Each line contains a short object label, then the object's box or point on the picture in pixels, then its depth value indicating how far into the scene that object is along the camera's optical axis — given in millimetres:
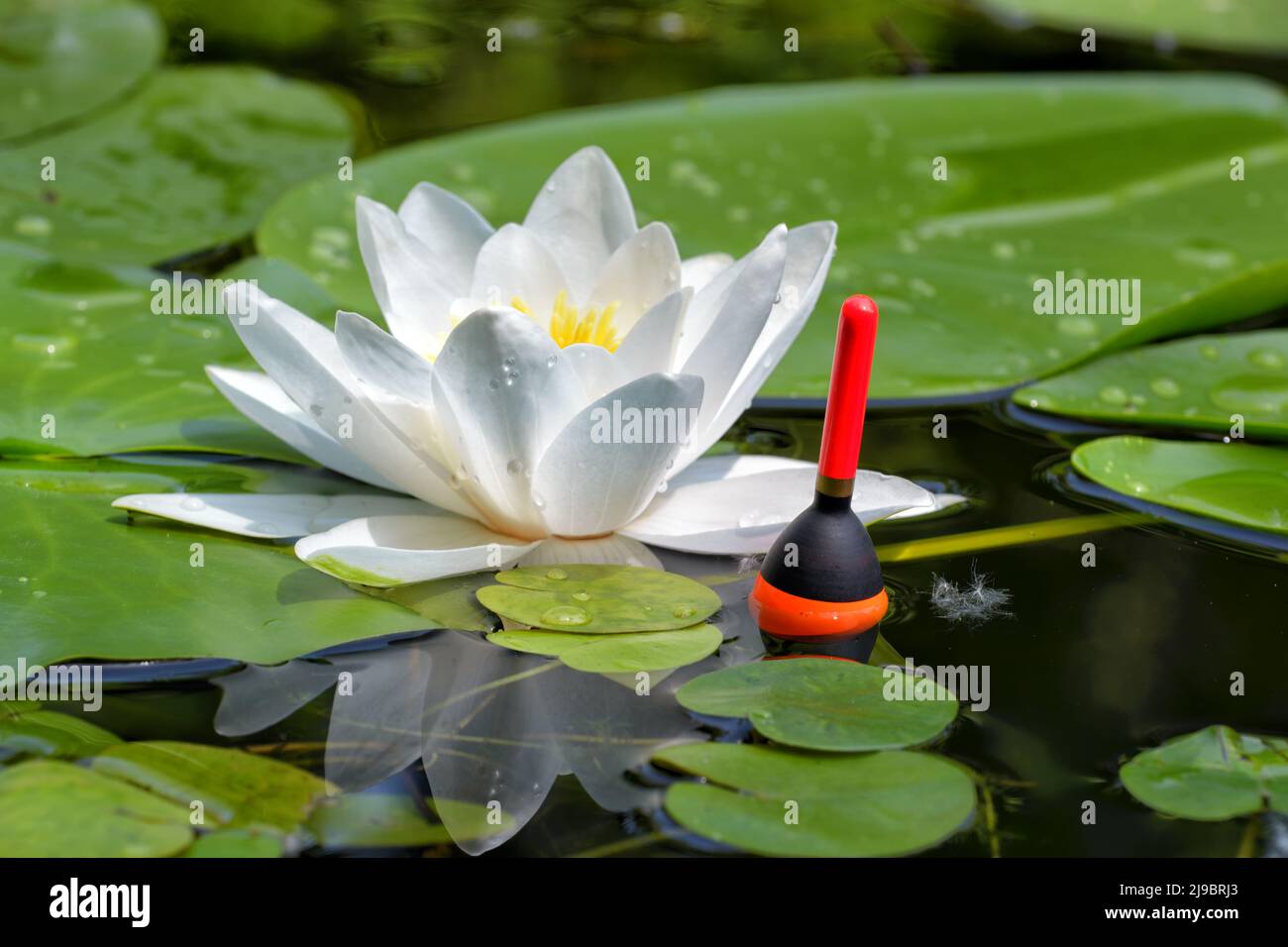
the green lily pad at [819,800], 397
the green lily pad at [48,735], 413
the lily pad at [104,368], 487
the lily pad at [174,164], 580
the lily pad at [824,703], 412
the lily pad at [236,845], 392
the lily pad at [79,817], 392
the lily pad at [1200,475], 480
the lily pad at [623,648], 427
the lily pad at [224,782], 401
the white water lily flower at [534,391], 441
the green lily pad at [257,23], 847
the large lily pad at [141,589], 432
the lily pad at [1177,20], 892
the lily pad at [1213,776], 407
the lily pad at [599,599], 437
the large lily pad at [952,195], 541
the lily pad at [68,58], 659
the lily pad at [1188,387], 507
